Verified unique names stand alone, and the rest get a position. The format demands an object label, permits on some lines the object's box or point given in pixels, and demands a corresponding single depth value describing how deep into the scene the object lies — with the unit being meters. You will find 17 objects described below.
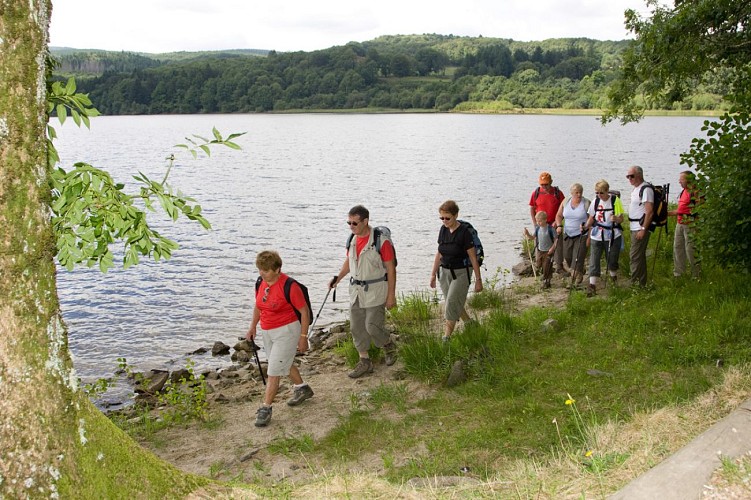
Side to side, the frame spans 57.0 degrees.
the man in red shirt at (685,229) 11.09
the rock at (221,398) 10.40
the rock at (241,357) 13.80
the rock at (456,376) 8.91
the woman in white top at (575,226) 12.88
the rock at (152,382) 11.80
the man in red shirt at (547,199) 13.68
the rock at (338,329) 14.42
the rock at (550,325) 10.56
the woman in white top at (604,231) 11.80
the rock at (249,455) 7.62
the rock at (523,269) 18.39
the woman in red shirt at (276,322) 8.20
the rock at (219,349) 14.37
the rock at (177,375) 12.25
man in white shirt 11.25
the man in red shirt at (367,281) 9.33
